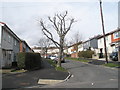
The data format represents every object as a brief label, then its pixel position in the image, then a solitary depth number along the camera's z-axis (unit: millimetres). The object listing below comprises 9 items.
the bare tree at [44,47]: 43622
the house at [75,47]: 34286
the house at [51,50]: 66581
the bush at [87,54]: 26046
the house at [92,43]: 30664
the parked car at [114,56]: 18967
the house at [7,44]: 10915
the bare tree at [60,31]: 12813
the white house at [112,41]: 21604
